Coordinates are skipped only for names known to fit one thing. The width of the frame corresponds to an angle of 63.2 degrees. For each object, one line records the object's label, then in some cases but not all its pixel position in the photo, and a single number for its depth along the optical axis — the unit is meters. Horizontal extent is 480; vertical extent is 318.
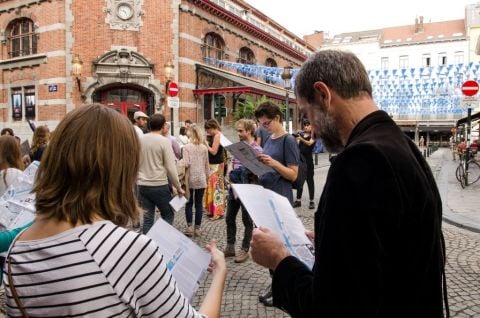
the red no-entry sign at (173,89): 11.82
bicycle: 11.16
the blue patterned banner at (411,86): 22.67
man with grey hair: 1.11
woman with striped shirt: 1.14
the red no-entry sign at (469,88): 10.98
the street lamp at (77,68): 16.94
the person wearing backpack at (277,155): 4.06
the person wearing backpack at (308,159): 8.45
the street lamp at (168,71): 18.07
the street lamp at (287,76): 14.23
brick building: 17.42
